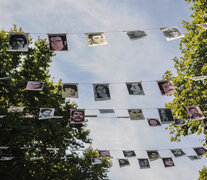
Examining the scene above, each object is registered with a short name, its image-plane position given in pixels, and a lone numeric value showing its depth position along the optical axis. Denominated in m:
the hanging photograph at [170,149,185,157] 14.30
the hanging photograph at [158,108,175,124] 11.52
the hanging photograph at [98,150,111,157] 15.44
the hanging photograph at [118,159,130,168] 16.41
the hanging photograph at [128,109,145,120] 11.48
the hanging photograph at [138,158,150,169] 15.77
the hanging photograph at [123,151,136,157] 15.08
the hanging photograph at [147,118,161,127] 12.46
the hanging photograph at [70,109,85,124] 11.73
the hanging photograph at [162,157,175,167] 15.31
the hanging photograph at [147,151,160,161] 14.49
